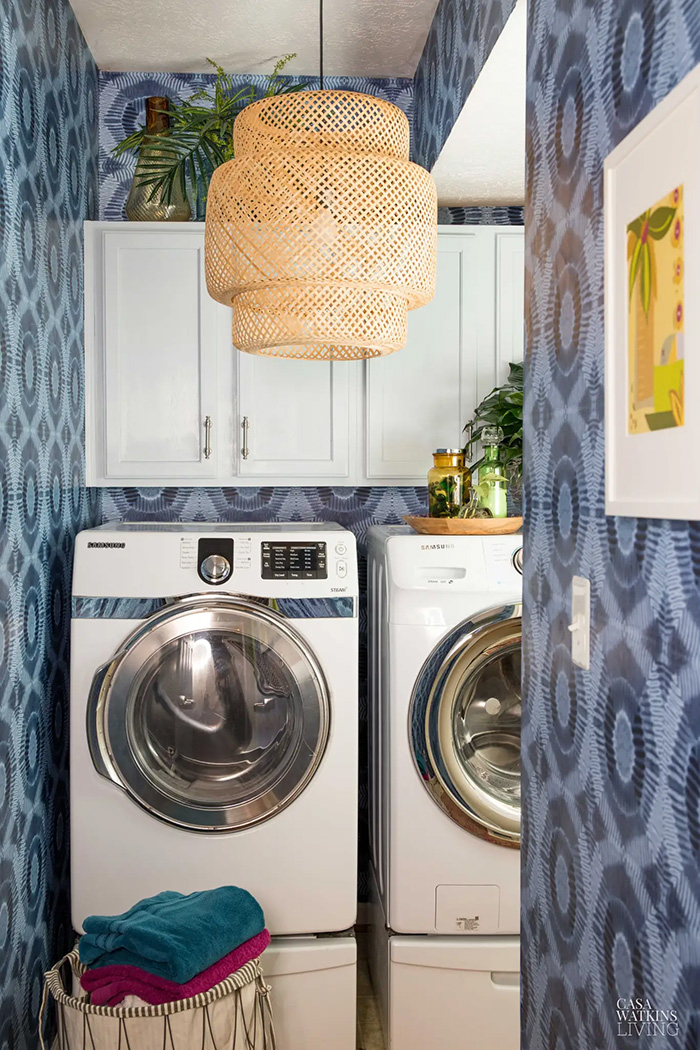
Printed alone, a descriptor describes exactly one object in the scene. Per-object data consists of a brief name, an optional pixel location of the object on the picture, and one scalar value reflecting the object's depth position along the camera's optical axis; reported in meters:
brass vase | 2.68
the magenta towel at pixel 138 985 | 1.78
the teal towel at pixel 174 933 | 1.79
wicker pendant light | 1.47
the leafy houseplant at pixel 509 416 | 2.49
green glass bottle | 2.34
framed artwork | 0.78
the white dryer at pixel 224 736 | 2.18
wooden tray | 2.23
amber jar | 2.37
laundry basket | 1.76
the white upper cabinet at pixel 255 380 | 2.62
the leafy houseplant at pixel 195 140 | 2.54
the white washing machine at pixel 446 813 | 2.18
